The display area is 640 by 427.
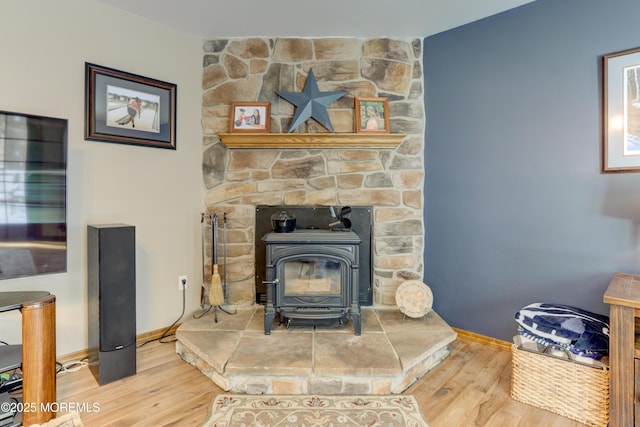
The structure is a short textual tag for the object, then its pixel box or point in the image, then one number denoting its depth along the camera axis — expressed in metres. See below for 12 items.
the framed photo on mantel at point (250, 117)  2.84
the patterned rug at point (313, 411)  1.68
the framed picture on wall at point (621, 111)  1.97
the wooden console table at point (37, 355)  1.57
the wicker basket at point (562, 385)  1.69
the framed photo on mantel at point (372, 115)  2.81
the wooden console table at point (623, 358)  1.55
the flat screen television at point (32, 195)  1.73
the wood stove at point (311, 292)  2.33
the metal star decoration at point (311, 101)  2.81
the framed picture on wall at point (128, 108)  2.31
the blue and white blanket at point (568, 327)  1.73
